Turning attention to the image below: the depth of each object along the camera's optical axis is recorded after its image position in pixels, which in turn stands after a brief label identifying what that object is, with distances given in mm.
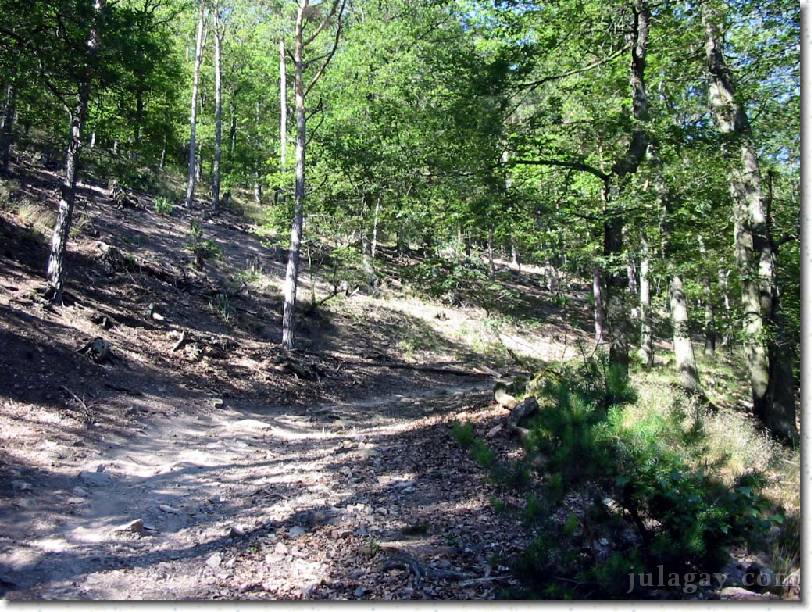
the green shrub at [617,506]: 3463
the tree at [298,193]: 13680
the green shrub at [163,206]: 22719
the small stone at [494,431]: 7634
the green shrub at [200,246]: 19141
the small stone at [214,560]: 4648
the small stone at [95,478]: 6285
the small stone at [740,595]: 3282
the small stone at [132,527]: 5180
